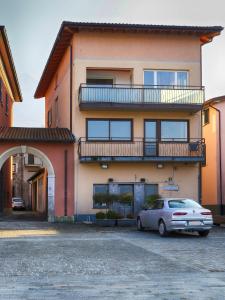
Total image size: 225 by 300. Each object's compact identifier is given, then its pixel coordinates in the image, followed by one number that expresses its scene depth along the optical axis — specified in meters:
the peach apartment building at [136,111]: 23.13
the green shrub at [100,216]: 20.69
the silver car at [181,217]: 15.15
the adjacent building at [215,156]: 28.09
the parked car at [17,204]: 42.18
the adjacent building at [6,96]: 23.82
